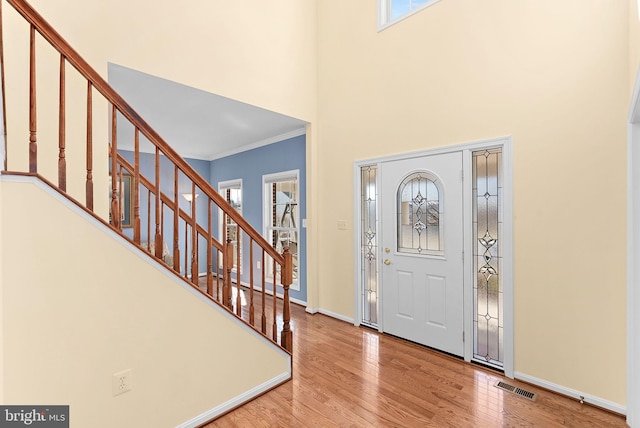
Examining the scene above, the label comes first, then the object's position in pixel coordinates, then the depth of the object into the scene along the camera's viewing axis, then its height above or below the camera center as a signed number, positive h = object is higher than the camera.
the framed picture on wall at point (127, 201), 5.18 +0.25
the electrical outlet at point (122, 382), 1.64 -0.91
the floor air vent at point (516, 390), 2.28 -1.36
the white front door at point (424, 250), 2.87 -0.36
